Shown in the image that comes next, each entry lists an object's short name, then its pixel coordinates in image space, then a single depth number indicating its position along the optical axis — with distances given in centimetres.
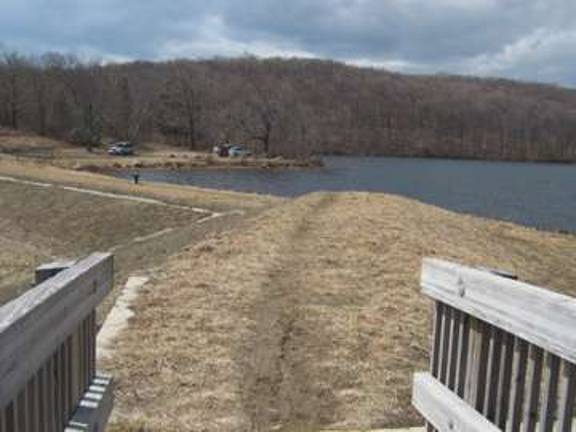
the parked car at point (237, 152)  9912
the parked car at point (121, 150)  9096
